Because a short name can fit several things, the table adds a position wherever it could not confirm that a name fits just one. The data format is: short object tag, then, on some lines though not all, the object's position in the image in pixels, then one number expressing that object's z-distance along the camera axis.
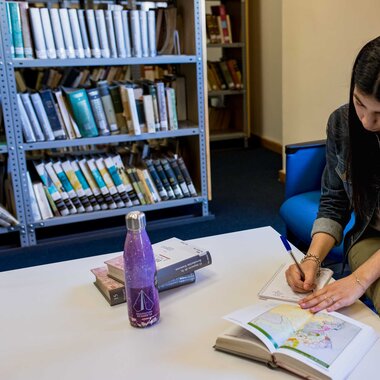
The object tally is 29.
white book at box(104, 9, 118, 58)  2.69
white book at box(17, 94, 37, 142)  2.59
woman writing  1.03
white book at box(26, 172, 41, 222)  2.67
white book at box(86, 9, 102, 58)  2.65
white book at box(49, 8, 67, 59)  2.59
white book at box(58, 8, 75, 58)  2.61
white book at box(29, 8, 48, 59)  2.55
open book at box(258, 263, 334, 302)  1.07
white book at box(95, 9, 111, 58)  2.67
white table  0.87
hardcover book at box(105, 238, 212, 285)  1.13
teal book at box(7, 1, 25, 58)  2.51
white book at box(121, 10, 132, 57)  2.72
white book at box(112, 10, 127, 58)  2.70
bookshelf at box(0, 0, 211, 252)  2.56
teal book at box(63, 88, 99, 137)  2.68
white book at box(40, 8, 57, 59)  2.57
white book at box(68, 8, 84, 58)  2.63
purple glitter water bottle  0.96
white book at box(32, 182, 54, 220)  2.71
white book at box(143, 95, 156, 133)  2.78
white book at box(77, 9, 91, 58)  2.65
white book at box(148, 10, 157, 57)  2.78
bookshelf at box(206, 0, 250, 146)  4.94
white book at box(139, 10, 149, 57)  2.75
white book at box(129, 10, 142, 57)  2.73
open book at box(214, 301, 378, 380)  0.82
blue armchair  2.00
